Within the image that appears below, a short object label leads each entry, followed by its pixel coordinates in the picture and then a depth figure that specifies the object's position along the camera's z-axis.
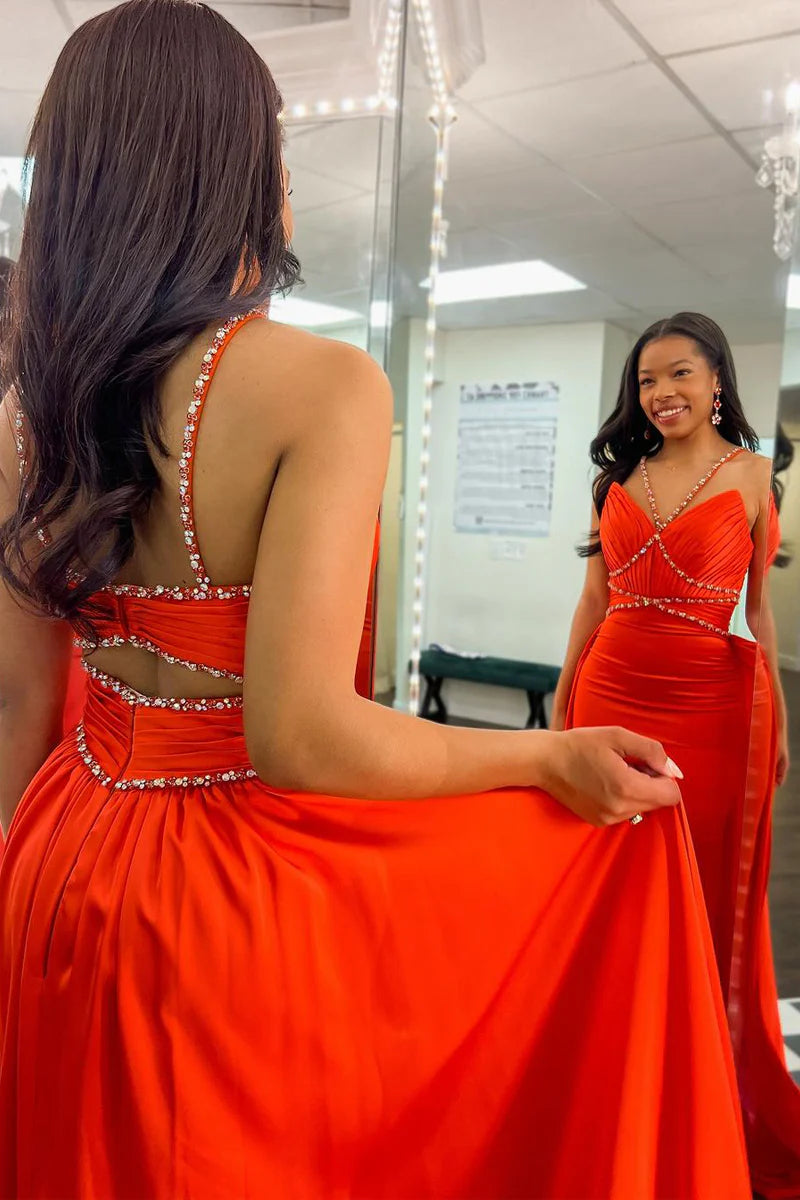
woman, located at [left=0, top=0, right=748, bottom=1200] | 0.68
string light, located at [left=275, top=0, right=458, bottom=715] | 1.91
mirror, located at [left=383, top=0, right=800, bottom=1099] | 1.26
